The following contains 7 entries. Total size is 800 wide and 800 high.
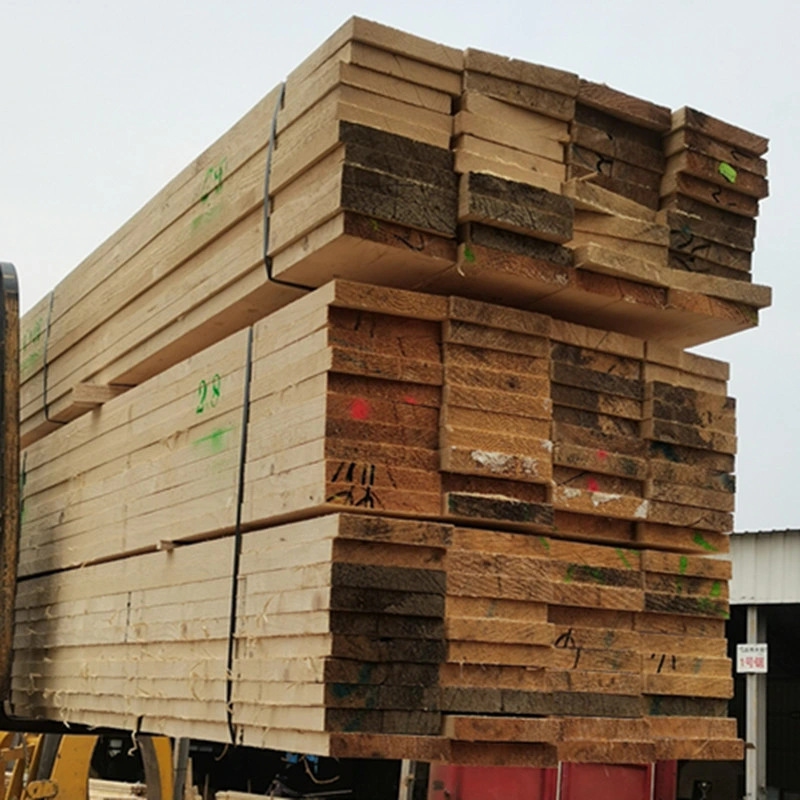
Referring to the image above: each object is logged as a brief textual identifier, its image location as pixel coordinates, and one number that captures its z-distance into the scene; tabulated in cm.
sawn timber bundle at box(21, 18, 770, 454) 496
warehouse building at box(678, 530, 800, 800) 1738
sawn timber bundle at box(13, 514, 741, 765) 466
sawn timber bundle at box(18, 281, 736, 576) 487
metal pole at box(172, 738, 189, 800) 965
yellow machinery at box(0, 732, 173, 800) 764
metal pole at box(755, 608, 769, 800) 1758
